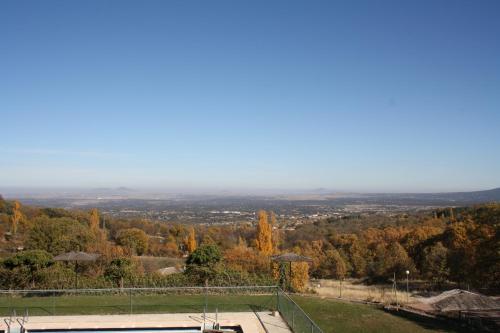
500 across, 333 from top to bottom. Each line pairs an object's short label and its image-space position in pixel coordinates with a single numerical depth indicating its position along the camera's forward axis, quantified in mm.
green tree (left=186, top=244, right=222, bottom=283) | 21656
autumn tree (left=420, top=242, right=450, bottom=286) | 31081
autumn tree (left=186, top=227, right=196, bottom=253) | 52750
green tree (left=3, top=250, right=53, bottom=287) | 20562
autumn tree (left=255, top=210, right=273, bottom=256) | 42125
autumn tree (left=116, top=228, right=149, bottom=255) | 51406
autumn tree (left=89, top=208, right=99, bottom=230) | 56719
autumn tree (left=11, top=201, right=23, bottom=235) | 54969
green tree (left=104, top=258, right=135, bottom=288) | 20625
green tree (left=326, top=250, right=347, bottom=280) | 37719
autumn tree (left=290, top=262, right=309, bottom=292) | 23147
